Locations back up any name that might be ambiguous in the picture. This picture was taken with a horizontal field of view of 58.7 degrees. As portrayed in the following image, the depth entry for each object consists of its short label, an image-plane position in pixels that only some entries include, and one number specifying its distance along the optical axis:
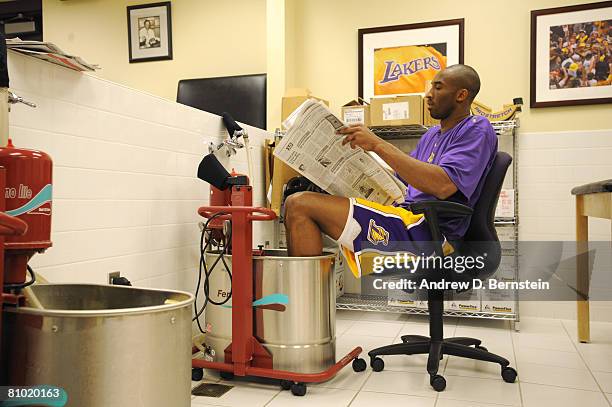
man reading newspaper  2.10
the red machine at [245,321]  2.12
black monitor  3.99
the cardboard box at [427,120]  3.33
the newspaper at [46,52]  1.62
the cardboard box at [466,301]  3.21
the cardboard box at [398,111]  3.29
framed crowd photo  3.38
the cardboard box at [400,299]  3.31
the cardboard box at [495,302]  3.17
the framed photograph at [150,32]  4.34
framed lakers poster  3.69
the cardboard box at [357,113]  3.41
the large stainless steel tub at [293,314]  2.15
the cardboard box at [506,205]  3.21
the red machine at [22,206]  1.19
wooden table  2.41
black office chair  2.02
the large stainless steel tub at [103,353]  1.12
